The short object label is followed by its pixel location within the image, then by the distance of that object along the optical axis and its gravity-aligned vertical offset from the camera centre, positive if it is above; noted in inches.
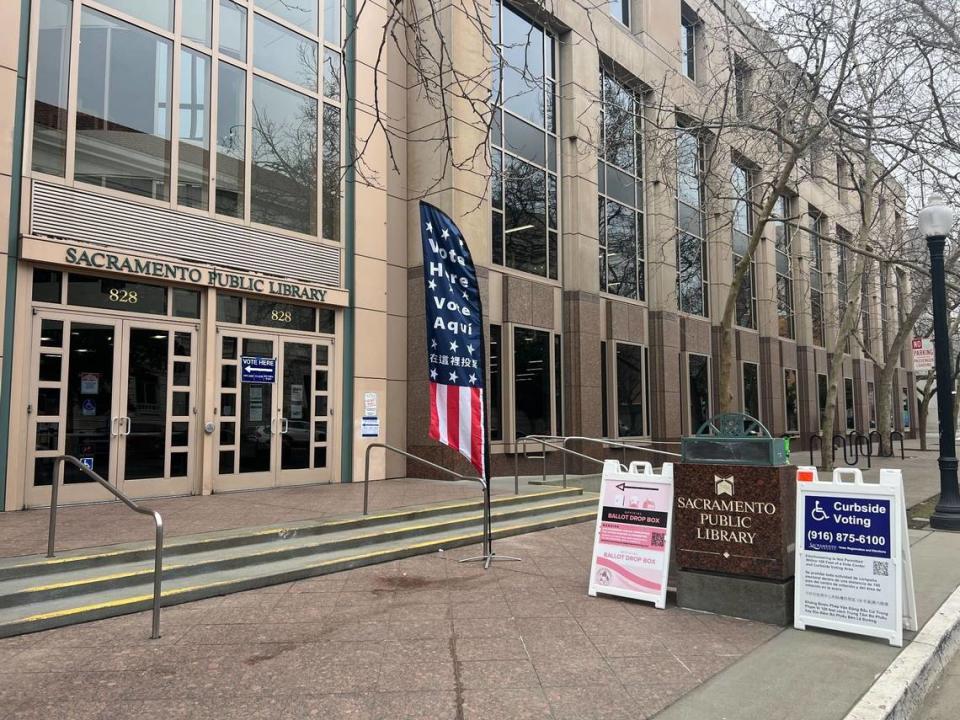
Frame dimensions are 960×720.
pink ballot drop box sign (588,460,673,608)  223.1 -44.2
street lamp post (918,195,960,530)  380.8 +33.1
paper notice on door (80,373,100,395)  361.7 +11.4
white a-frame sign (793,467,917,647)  189.0 -44.5
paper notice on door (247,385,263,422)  436.8 +0.2
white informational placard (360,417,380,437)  492.4 -16.5
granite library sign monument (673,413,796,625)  202.7 -37.5
